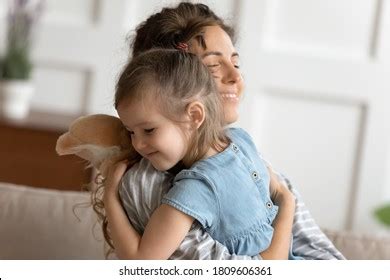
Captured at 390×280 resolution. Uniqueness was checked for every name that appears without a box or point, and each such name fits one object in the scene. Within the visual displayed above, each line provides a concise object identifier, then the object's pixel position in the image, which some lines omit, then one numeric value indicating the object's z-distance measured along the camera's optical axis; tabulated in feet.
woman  8.93
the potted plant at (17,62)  15.79
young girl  8.76
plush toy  9.18
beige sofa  10.63
